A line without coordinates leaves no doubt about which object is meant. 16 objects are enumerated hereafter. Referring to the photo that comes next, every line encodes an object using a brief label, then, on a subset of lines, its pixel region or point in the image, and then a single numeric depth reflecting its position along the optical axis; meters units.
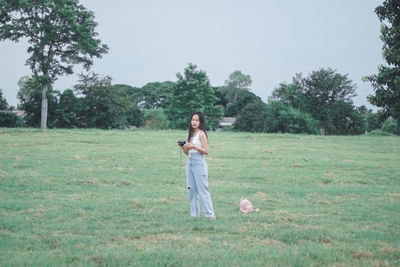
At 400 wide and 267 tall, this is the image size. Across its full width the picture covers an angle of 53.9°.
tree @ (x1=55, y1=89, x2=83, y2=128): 50.44
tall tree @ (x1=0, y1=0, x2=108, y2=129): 39.41
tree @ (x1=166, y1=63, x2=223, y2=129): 63.03
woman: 8.46
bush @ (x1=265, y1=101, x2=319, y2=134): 59.41
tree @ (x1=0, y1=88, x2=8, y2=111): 47.30
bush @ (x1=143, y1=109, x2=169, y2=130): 73.00
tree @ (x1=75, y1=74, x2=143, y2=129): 50.81
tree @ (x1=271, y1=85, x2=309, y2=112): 72.88
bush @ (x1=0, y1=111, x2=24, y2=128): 47.88
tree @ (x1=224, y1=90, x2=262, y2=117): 109.44
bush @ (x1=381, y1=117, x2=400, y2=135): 61.34
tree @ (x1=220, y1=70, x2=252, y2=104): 115.25
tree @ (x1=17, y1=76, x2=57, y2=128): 49.94
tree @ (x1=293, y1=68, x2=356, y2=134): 74.47
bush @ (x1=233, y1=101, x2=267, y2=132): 75.76
